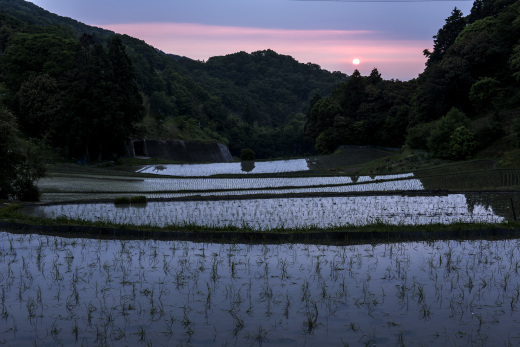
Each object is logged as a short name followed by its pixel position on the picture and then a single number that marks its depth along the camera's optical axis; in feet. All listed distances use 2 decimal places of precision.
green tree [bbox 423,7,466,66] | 177.47
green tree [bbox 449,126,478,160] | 110.01
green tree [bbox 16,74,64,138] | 139.13
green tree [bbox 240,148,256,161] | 207.04
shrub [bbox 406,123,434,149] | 134.00
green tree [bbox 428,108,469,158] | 115.03
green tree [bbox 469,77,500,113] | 127.65
